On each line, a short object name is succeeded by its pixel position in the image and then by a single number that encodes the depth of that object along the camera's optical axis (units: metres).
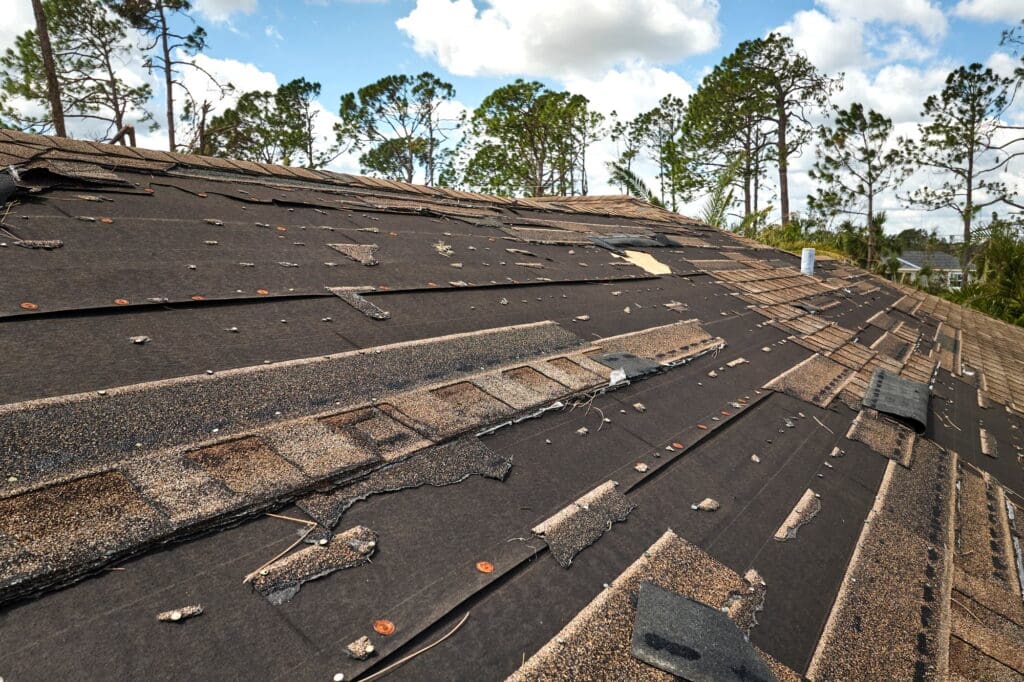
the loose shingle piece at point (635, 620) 0.98
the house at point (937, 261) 43.77
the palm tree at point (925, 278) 16.03
